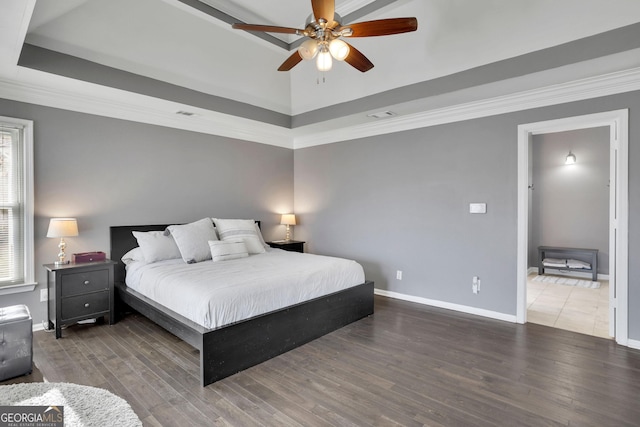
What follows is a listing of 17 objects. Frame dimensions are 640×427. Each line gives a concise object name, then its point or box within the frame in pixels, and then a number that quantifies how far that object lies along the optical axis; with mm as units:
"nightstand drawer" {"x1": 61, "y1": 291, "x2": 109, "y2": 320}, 3257
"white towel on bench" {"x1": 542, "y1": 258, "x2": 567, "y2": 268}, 5832
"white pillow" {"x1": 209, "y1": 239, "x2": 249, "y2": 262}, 3795
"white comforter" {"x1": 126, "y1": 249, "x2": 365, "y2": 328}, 2545
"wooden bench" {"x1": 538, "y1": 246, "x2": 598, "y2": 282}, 5629
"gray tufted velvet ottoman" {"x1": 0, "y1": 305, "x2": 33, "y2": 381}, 2336
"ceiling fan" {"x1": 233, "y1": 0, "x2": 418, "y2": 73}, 2309
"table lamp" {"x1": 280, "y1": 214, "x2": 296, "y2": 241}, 5559
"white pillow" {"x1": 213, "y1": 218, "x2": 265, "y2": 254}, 4234
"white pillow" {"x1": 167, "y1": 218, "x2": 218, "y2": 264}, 3732
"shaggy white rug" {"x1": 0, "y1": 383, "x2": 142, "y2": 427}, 1937
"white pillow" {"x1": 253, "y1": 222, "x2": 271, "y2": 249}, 4688
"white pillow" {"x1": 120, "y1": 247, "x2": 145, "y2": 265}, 3784
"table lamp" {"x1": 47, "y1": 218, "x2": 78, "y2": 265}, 3242
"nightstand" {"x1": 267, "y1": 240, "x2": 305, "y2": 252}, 5250
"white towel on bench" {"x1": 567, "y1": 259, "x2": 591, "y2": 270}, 5657
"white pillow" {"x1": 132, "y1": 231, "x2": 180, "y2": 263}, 3693
